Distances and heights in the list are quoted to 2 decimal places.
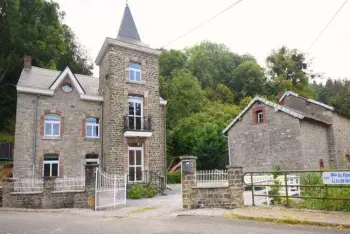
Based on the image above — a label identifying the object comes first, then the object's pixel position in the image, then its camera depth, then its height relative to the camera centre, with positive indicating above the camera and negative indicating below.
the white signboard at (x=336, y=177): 9.10 -0.59
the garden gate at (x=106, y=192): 12.64 -1.23
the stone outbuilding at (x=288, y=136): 20.38 +1.58
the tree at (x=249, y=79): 47.84 +12.51
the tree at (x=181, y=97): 38.31 +7.95
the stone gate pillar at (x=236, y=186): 10.62 -0.91
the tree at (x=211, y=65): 49.81 +15.77
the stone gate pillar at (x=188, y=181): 11.22 -0.74
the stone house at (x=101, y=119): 18.69 +2.83
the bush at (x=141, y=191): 16.73 -1.63
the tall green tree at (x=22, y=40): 26.16 +10.94
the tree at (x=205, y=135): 31.53 +2.69
